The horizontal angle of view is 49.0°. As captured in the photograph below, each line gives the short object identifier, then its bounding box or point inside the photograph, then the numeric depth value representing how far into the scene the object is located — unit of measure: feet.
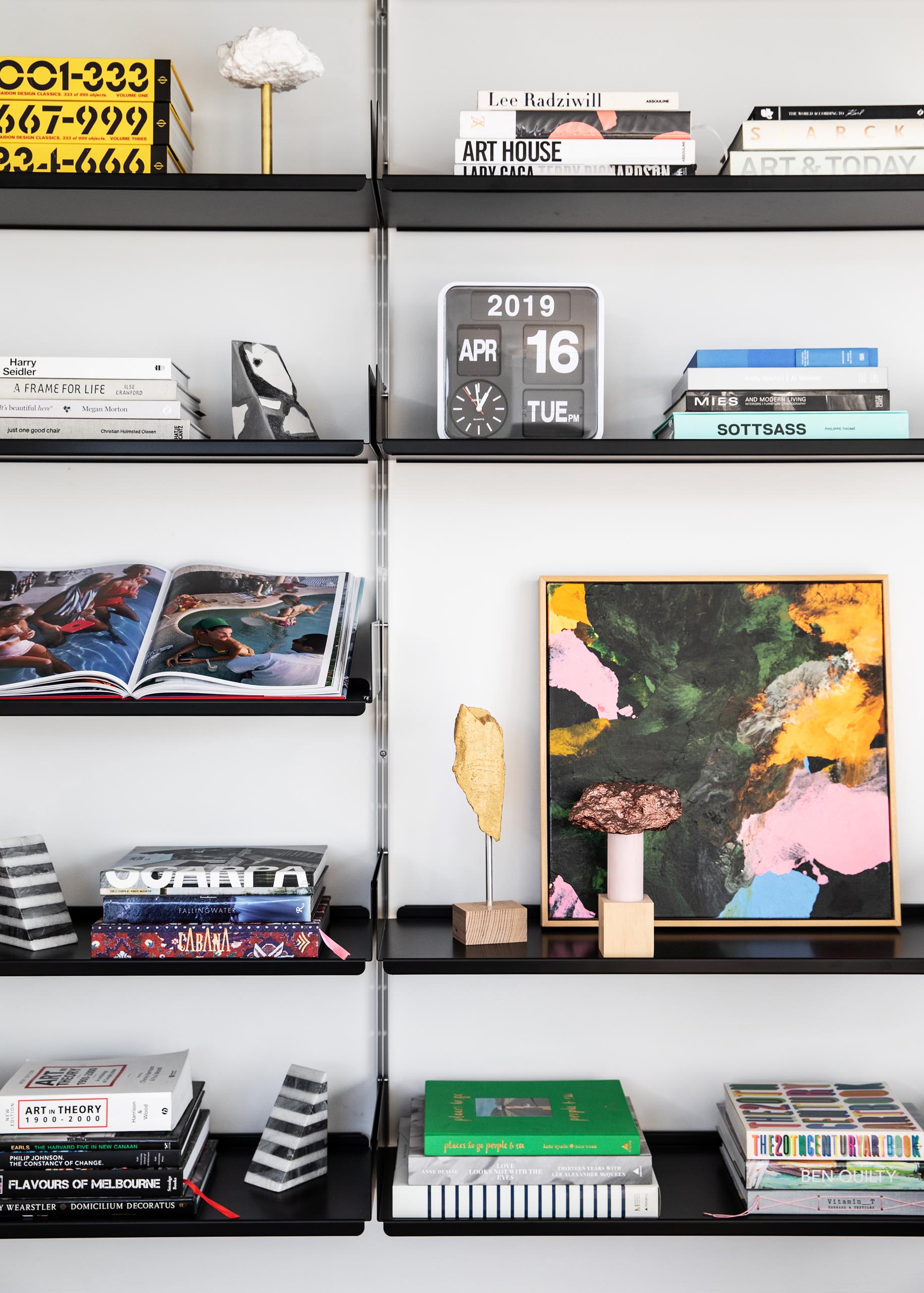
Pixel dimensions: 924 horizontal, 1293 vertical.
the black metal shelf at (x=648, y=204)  4.75
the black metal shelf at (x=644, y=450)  4.70
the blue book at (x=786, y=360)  4.95
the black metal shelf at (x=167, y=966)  4.64
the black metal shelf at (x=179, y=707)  4.57
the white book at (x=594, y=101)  4.86
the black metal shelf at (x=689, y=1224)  4.72
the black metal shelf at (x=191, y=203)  4.71
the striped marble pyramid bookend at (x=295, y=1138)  4.99
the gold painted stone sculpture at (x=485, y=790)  4.83
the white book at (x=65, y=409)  4.83
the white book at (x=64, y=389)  4.83
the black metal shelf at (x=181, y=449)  4.66
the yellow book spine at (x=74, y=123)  4.88
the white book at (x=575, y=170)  4.85
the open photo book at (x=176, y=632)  4.75
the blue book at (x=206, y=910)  4.77
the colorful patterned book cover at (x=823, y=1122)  4.82
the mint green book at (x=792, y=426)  4.83
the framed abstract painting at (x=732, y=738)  5.25
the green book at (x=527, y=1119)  4.81
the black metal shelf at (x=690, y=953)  4.65
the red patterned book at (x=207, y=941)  4.71
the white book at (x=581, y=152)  4.84
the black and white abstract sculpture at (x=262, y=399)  4.93
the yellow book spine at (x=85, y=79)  4.87
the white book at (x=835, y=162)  4.83
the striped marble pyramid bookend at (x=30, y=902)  4.87
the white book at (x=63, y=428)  4.84
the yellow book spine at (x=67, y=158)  4.87
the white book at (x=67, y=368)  4.83
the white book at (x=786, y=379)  4.87
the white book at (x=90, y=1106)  4.77
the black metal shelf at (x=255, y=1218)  4.65
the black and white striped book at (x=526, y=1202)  4.74
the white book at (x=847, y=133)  4.83
